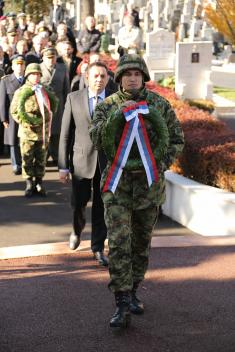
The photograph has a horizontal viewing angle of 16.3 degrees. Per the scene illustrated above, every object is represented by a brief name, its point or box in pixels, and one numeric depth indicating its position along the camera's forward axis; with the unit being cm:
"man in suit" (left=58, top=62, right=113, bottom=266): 668
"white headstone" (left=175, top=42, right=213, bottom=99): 1897
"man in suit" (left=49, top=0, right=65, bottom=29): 3012
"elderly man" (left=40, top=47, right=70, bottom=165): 1178
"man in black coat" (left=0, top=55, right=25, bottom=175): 1159
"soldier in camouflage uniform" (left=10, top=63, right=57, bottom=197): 1019
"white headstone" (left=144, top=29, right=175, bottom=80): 2192
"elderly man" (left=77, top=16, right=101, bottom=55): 1764
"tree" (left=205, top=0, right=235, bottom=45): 1170
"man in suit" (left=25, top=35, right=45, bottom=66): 1321
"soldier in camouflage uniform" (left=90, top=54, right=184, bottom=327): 529
